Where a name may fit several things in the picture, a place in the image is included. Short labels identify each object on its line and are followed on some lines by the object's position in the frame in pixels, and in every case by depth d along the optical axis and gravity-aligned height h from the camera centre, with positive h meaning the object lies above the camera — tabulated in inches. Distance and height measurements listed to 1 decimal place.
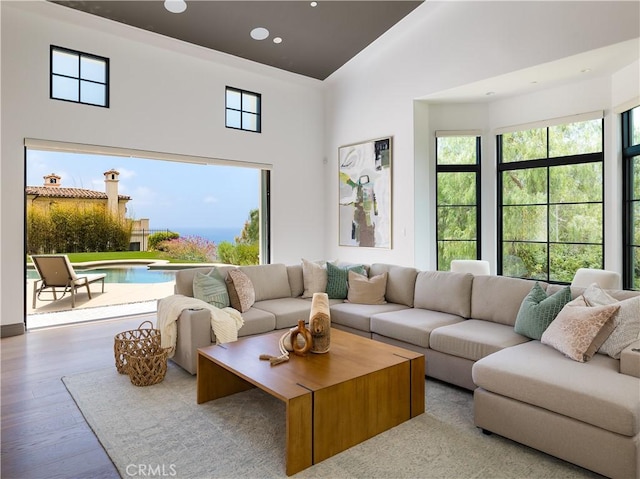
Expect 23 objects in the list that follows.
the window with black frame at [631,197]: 178.2 +18.6
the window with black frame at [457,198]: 239.5 +24.2
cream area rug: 82.0 -46.1
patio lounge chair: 219.6 -18.3
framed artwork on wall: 240.5 +28.6
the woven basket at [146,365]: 124.1 -38.5
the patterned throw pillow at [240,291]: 156.6 -19.9
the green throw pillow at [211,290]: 151.6 -18.9
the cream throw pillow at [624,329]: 94.4 -21.1
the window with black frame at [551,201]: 199.8 +20.0
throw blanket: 136.9 -28.0
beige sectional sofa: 78.1 -29.6
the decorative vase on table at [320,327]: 109.2 -23.6
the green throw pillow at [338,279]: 180.9 -17.7
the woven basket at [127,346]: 129.8 -33.9
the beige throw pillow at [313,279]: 183.2 -17.8
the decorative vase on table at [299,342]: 108.2 -27.1
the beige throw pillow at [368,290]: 171.3 -21.4
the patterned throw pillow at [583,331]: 94.2 -21.9
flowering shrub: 302.2 -6.9
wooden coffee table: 83.9 -34.1
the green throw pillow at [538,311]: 111.2 -20.2
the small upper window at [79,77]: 190.9 +78.8
